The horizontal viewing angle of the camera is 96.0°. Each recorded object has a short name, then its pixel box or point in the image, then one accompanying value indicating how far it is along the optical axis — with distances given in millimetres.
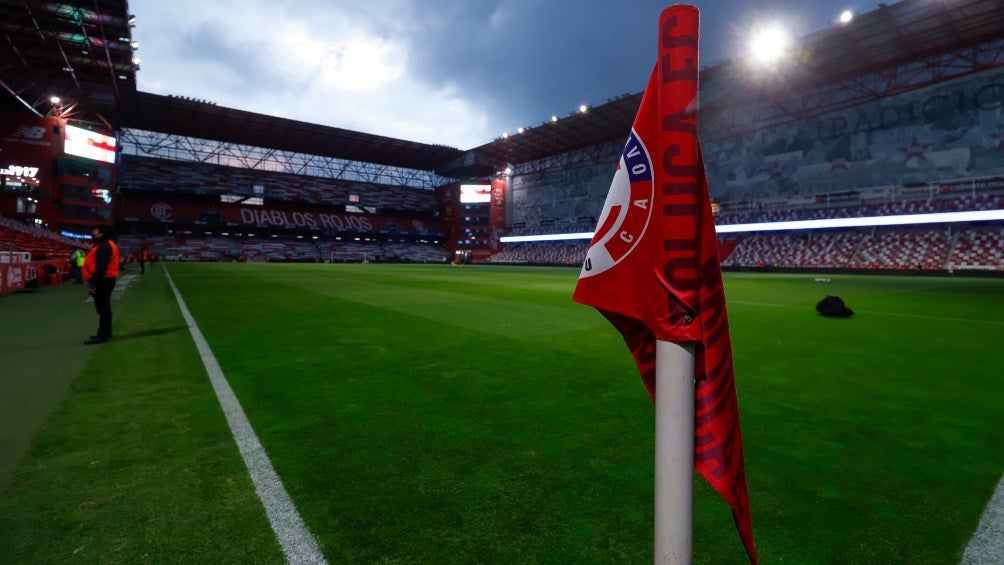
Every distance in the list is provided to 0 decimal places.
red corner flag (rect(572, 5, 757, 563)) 1138
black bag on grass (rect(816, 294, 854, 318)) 9438
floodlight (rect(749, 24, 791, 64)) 28967
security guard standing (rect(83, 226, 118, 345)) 6473
